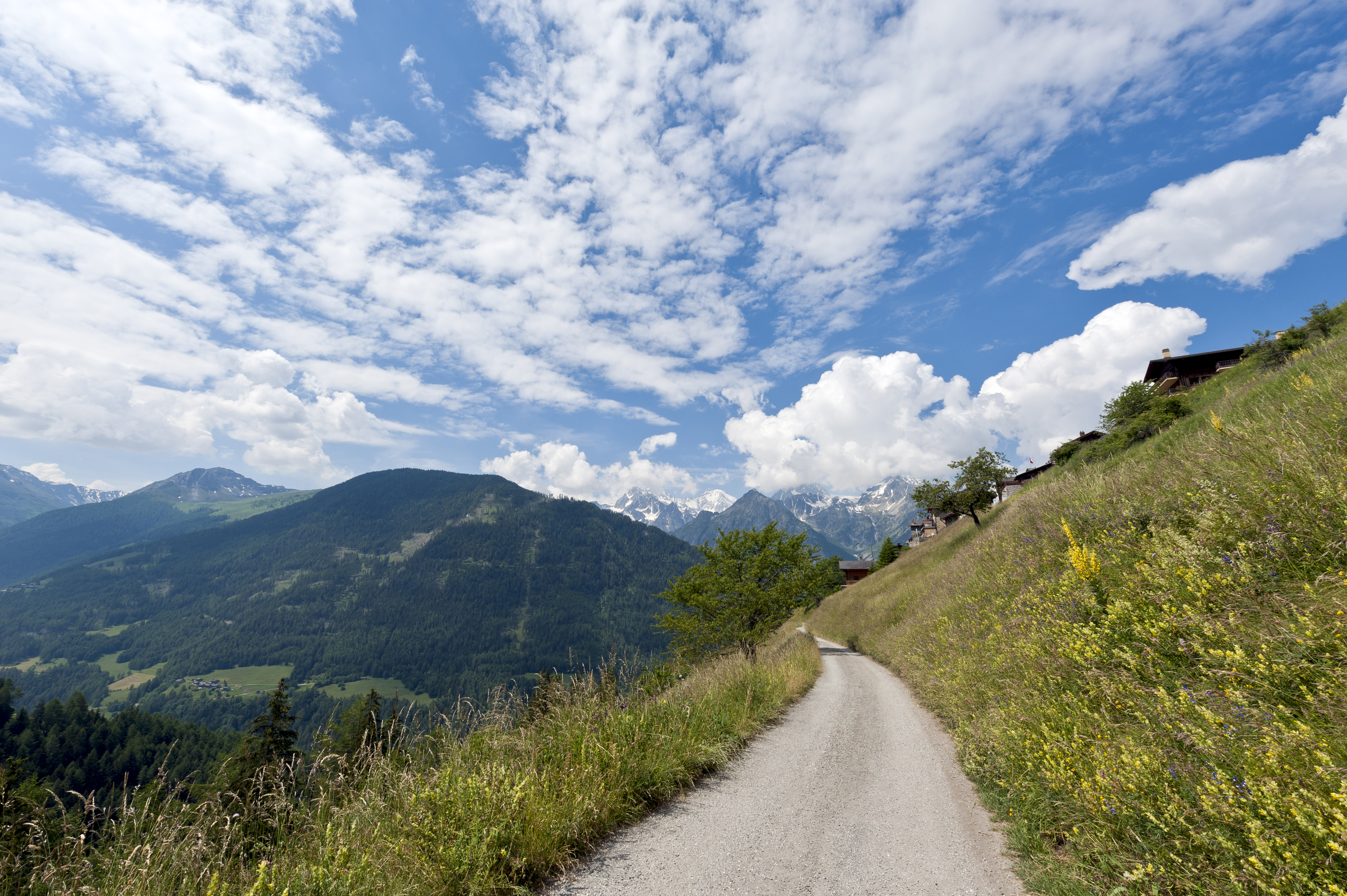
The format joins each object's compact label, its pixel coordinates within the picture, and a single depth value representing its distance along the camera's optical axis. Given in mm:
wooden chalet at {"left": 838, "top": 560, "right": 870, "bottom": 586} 103750
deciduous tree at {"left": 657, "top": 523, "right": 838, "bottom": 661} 29047
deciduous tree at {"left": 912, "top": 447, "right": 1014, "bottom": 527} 42875
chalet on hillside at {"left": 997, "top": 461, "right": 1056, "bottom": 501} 75125
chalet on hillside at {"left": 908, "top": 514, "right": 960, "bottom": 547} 85312
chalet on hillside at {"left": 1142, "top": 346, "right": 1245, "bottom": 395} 51250
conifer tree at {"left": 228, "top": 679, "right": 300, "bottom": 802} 27750
